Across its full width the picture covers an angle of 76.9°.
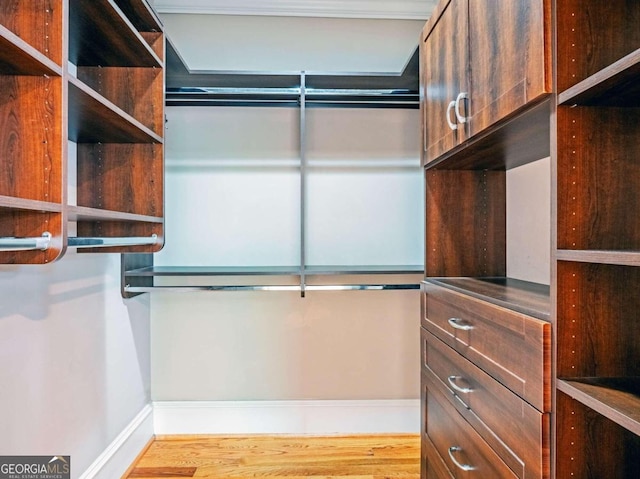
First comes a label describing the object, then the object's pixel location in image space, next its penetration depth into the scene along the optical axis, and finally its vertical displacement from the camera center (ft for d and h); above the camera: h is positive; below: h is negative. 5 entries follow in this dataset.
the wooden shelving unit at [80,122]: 3.21 +1.25
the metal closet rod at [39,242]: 2.93 -0.01
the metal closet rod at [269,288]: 6.49 -0.76
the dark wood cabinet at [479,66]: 2.81 +1.52
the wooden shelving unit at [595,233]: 2.67 +0.05
